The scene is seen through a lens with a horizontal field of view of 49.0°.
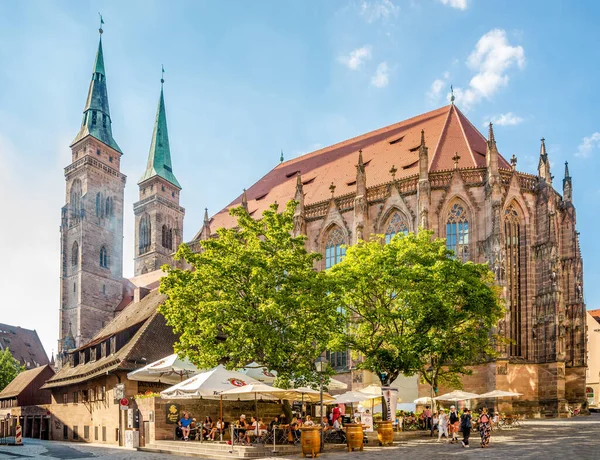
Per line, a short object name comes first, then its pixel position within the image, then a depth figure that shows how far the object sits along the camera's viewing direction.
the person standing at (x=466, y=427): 21.77
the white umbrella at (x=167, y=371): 24.88
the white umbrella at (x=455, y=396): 29.14
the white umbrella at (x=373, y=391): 29.37
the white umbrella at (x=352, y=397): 26.35
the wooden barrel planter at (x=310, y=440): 18.84
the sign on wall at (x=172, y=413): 23.78
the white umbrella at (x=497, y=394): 31.61
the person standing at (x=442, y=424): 25.28
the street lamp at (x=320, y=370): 21.98
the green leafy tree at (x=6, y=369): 62.94
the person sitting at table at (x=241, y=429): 21.75
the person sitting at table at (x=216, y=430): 22.73
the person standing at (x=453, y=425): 24.23
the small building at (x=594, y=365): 65.56
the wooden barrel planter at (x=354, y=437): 21.36
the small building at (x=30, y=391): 47.94
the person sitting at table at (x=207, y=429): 23.09
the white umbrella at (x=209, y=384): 21.00
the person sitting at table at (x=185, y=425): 22.69
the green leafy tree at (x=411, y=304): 27.70
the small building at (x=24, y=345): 81.56
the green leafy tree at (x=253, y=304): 23.61
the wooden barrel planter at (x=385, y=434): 23.48
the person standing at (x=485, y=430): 21.03
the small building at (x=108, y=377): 28.33
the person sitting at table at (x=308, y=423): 20.68
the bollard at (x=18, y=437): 29.67
